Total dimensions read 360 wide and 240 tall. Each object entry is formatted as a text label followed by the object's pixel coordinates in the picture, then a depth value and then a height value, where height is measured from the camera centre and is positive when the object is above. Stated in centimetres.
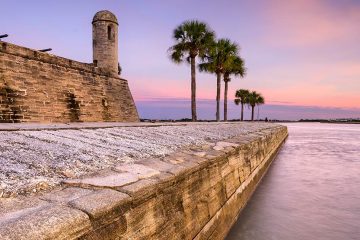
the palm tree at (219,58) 3088 +556
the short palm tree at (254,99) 6216 +281
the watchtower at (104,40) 1995 +463
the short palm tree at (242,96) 6059 +338
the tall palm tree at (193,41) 2572 +605
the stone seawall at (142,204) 160 -61
